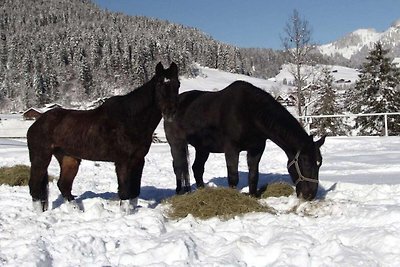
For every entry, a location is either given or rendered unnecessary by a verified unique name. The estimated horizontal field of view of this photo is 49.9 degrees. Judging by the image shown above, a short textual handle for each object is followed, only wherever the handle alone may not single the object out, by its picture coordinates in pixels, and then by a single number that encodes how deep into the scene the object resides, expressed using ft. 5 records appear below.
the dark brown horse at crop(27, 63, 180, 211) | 18.45
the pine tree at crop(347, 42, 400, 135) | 90.79
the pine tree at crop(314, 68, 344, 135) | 101.50
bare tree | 94.79
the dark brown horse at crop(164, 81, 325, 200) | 19.94
